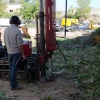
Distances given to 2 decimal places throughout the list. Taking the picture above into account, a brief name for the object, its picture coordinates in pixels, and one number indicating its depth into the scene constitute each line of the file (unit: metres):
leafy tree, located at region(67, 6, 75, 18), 52.97
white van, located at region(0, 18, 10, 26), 37.47
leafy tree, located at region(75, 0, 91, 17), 50.91
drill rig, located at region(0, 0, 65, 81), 5.87
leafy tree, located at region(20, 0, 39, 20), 39.75
